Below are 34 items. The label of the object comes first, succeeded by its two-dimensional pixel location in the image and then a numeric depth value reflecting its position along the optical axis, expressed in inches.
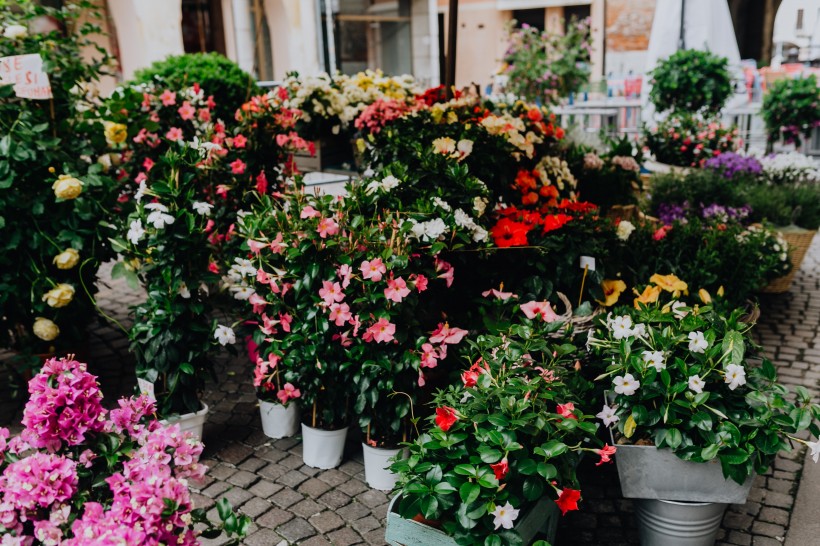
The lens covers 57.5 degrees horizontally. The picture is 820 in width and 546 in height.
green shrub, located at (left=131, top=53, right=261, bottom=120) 272.2
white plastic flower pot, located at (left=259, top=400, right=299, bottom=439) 137.6
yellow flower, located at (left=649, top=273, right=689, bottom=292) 129.2
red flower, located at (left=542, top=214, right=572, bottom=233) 131.1
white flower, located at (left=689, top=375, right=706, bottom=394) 93.7
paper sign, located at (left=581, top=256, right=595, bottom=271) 129.1
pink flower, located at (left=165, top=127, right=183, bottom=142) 159.5
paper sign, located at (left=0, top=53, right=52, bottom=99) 135.1
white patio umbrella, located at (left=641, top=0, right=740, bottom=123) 325.4
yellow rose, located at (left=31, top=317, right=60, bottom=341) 141.3
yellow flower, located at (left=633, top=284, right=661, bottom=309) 123.3
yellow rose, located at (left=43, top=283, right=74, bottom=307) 138.1
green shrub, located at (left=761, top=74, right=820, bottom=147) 333.7
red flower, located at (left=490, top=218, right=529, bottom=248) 127.4
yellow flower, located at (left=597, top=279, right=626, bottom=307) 133.6
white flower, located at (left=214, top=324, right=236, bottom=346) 122.9
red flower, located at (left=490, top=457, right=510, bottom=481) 82.1
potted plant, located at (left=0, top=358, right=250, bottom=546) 59.7
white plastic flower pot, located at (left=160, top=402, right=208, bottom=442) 129.5
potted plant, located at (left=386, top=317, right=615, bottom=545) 82.4
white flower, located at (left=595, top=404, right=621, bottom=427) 99.1
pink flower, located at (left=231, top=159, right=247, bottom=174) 153.4
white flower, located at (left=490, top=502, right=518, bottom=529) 80.6
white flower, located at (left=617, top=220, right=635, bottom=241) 140.3
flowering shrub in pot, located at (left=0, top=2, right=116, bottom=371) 138.0
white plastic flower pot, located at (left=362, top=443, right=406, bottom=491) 118.8
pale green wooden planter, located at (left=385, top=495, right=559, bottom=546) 87.0
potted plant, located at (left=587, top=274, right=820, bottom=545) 92.6
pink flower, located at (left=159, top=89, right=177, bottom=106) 166.4
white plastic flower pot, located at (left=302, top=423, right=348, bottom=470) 126.4
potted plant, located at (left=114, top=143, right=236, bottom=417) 123.9
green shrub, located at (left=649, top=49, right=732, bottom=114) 309.1
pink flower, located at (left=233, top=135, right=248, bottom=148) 156.3
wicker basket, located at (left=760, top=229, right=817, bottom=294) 207.3
